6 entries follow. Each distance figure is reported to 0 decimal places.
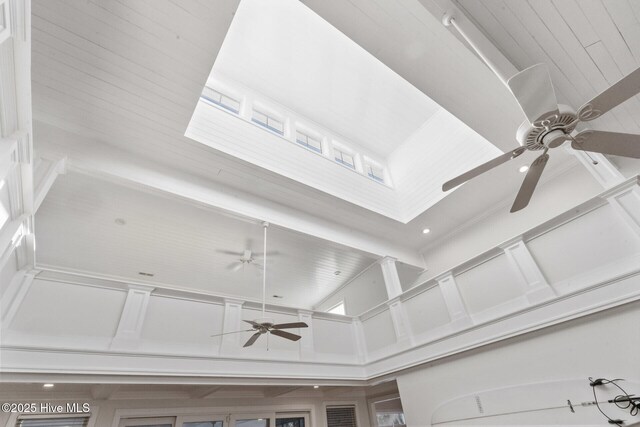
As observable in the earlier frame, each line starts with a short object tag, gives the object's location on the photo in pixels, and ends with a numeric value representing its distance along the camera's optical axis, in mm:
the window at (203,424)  5176
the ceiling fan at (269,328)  3936
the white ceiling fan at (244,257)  6680
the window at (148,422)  4739
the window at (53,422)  4270
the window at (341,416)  6395
